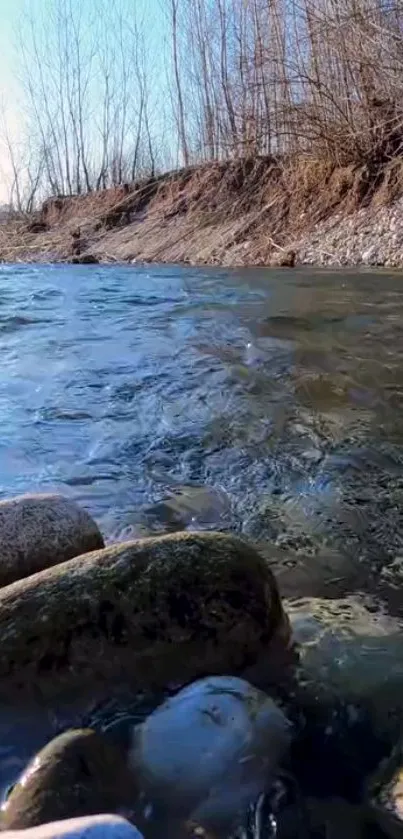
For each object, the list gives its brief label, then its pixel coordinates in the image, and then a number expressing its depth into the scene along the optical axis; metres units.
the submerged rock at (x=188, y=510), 3.22
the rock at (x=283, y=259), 15.16
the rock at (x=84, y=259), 20.53
